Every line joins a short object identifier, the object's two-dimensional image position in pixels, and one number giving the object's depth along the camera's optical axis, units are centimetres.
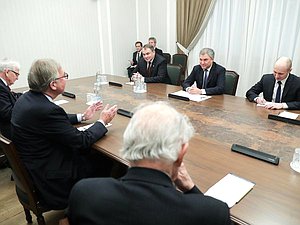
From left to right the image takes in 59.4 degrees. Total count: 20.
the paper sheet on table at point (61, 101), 273
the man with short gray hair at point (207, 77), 296
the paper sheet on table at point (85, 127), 203
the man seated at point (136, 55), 583
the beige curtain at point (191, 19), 507
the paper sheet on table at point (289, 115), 216
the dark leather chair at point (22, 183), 153
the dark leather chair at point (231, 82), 323
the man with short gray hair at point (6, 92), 239
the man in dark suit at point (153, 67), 386
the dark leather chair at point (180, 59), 533
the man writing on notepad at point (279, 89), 245
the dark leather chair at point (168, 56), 566
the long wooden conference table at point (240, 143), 113
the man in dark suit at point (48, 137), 164
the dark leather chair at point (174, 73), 397
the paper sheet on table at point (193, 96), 274
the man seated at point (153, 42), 561
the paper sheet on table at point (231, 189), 117
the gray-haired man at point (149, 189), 75
